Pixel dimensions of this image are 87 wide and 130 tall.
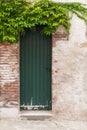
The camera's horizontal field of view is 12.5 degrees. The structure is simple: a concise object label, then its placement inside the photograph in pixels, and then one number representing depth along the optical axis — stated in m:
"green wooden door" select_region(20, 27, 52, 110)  10.79
